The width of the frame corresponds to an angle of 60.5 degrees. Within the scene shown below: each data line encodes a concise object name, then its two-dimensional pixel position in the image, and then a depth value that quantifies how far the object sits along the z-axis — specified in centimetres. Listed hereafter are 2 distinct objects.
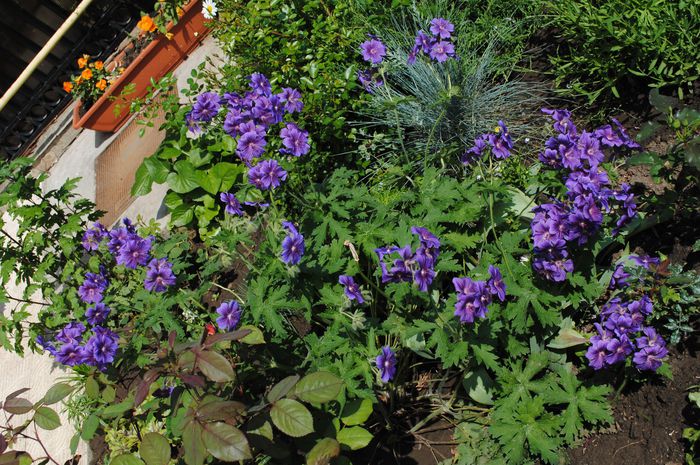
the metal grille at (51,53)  585
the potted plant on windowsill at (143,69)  485
